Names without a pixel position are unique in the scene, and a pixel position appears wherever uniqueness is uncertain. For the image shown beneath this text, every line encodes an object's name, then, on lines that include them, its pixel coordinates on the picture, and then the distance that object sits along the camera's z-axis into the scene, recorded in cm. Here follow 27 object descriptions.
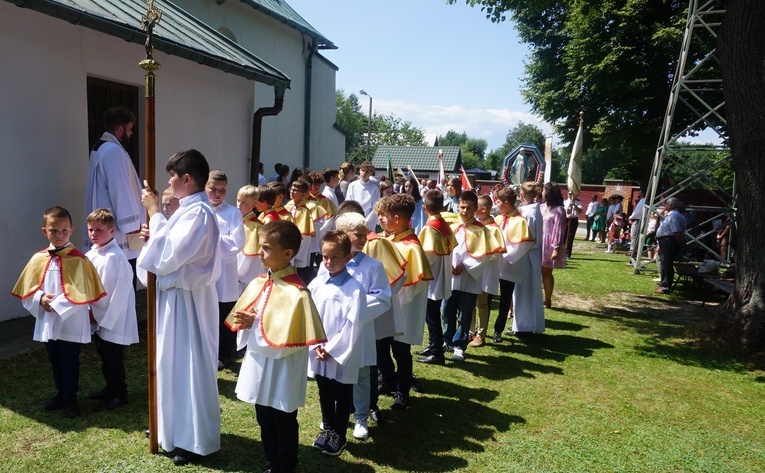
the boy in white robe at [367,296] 403
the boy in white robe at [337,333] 384
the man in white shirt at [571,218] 1518
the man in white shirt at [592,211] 2367
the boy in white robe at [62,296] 429
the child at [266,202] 638
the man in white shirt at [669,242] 1206
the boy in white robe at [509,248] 721
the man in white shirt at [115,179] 561
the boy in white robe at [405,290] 498
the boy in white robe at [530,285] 774
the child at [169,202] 525
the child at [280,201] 670
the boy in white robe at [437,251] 577
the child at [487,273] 671
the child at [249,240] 601
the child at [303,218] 785
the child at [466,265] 634
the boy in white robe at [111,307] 446
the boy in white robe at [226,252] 549
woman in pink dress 907
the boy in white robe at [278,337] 339
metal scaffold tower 1226
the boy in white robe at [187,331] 379
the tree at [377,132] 8231
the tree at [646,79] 736
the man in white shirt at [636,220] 1723
